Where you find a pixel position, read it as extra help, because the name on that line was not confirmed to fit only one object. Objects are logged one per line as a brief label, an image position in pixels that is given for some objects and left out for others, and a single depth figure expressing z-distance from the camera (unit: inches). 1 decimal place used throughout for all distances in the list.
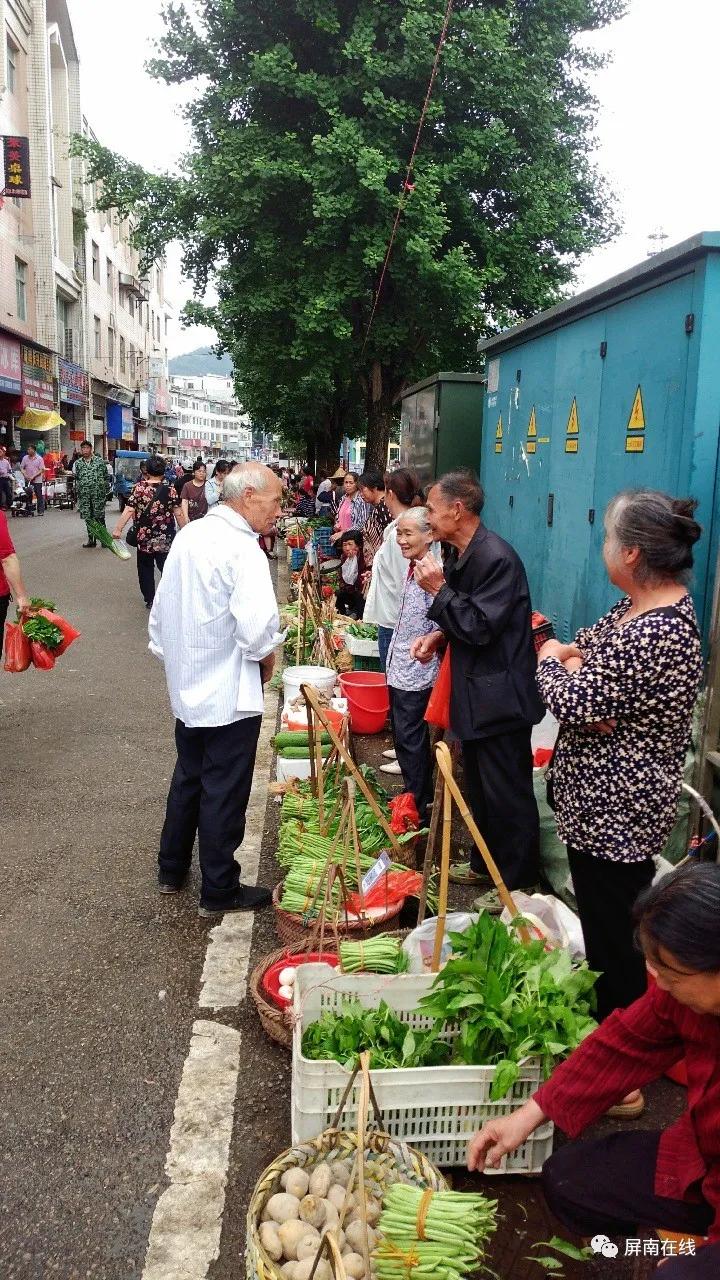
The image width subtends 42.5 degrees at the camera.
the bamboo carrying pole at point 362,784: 139.4
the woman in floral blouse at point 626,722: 106.0
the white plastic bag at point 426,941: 123.2
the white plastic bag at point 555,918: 135.0
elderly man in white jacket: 153.6
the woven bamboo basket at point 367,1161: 86.5
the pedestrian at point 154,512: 416.2
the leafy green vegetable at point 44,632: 239.9
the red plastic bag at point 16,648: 240.1
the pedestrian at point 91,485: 649.0
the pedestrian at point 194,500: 534.3
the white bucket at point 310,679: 258.5
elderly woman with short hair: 197.8
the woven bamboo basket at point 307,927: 140.5
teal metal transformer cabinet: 154.6
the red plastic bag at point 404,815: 180.2
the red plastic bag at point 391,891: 145.9
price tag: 132.8
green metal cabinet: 351.9
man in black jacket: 150.3
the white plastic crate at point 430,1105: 98.7
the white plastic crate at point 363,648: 305.7
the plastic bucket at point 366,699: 275.0
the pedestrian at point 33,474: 1035.3
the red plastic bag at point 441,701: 167.8
